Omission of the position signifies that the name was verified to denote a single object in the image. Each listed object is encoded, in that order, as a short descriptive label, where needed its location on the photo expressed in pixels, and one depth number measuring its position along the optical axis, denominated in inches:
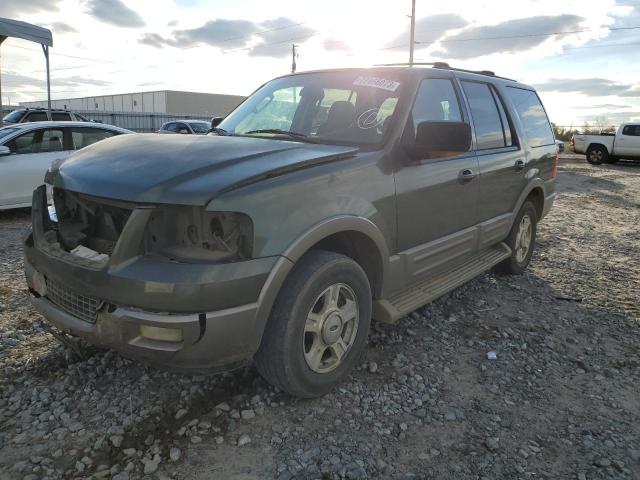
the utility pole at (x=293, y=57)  1796.3
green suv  89.8
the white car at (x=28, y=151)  290.2
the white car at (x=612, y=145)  827.4
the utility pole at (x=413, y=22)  1262.3
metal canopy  442.9
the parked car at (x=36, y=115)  578.9
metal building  2195.9
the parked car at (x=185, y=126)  727.7
